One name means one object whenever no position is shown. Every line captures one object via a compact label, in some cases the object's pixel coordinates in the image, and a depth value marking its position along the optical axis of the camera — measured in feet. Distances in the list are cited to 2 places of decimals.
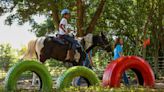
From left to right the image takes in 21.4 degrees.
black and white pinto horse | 54.24
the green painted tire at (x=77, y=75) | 35.21
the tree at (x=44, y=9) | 74.79
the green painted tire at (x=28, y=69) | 35.22
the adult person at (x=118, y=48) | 46.98
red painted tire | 35.60
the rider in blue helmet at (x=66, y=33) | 48.43
